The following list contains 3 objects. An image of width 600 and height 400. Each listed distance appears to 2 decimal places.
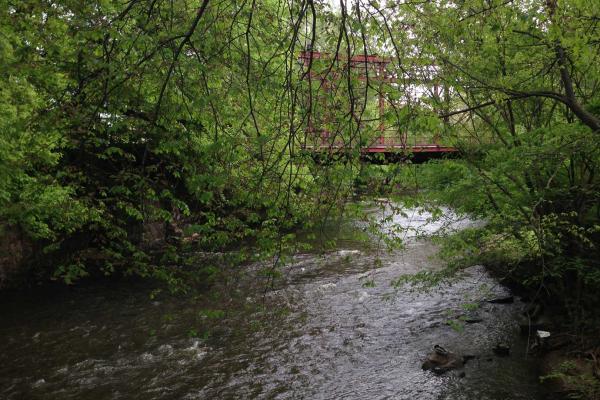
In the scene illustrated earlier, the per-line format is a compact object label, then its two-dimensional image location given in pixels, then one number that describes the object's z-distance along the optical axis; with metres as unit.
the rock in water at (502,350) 8.13
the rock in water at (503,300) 10.33
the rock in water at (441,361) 7.77
